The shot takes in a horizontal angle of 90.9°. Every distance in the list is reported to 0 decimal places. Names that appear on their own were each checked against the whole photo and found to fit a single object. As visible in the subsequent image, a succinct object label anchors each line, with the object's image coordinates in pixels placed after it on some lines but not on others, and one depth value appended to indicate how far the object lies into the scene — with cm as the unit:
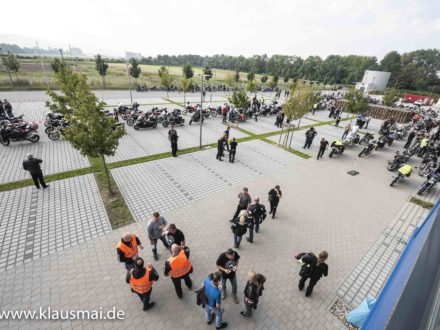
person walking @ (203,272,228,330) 417
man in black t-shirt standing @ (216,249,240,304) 491
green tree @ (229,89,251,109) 1955
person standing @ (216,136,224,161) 1232
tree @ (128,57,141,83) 3492
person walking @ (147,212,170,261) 587
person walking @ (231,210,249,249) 623
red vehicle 5194
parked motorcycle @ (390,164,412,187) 1164
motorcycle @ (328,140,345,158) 1498
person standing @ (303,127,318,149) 1569
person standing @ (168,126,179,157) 1212
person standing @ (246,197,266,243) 679
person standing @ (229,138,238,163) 1220
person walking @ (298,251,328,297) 503
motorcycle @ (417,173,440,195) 1101
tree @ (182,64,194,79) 3756
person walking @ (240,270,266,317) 439
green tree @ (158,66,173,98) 2797
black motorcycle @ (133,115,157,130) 1692
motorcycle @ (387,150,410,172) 1372
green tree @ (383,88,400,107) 3078
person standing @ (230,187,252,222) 747
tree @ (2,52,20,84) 2728
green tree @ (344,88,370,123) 2117
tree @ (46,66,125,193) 781
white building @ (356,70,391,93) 6378
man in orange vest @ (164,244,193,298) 464
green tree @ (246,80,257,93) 2940
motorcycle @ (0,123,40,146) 1230
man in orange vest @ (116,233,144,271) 504
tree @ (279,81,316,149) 1457
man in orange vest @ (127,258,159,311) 439
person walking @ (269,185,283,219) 784
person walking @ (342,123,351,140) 1793
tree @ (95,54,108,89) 3328
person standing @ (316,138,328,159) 1393
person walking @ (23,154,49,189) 820
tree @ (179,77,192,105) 2702
